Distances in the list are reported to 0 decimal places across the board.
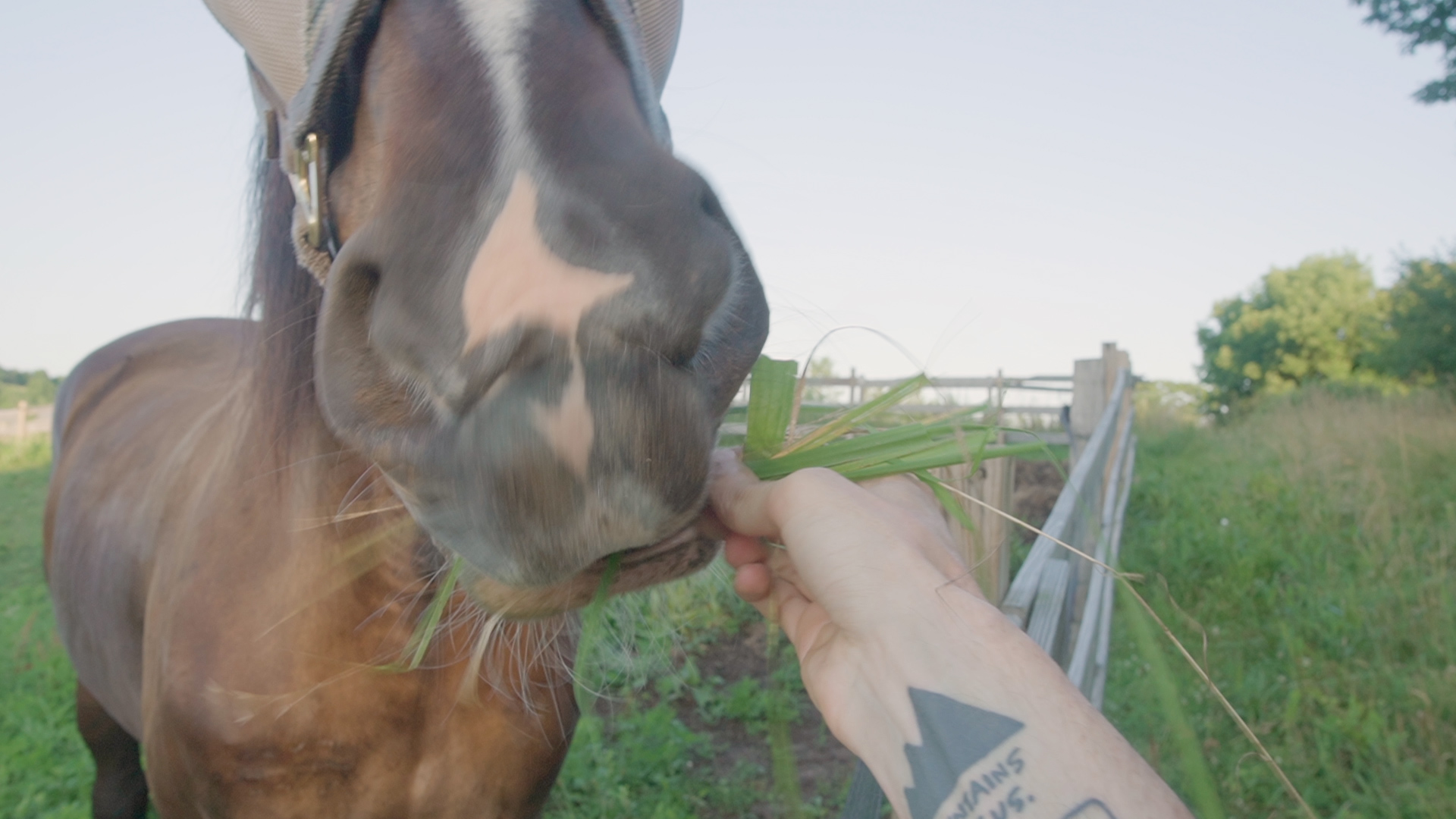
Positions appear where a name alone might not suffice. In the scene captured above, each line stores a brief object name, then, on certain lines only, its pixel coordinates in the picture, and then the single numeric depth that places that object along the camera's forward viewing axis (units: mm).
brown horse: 273
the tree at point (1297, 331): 29705
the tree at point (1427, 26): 7195
